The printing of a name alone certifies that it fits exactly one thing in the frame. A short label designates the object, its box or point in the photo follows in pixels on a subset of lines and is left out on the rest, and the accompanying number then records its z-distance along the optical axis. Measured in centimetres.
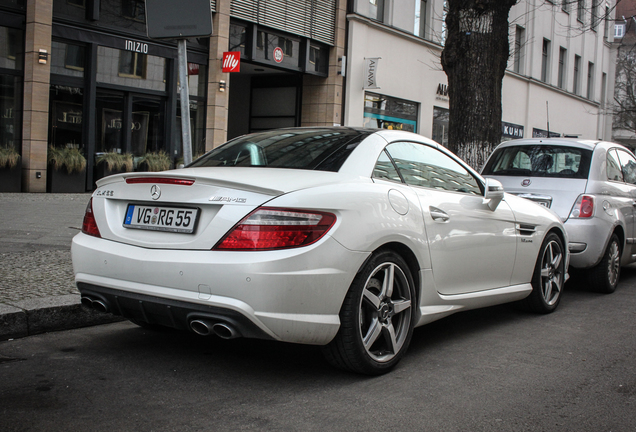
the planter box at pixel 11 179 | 1369
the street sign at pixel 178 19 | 576
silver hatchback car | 689
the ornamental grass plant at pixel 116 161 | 1552
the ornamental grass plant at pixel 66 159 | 1457
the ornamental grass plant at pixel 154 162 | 1645
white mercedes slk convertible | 341
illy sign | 1730
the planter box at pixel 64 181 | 1465
